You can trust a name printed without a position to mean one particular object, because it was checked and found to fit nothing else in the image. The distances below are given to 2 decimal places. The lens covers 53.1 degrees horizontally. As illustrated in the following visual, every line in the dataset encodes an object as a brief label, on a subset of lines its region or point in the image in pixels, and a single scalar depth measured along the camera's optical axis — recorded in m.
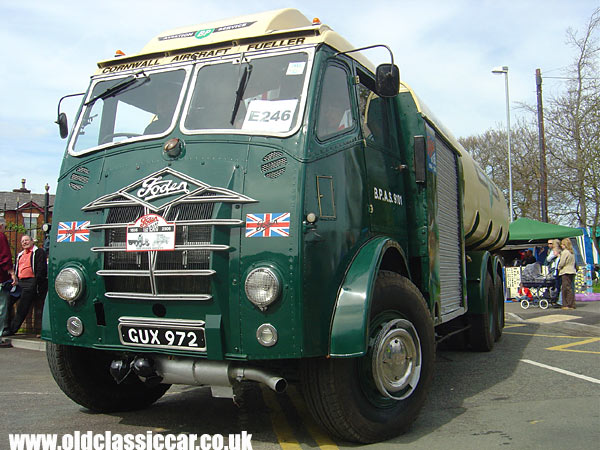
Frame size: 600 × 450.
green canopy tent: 18.33
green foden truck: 4.20
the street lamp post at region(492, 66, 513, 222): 26.72
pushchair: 16.59
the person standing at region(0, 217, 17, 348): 9.84
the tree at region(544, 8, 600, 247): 25.45
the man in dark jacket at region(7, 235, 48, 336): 10.59
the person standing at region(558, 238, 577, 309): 15.60
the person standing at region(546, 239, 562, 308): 16.47
